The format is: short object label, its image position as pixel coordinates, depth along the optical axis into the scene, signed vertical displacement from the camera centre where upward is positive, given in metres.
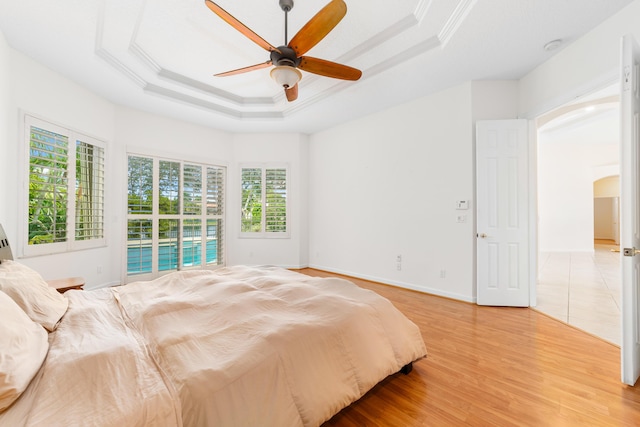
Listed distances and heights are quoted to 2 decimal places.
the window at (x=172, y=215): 4.50 -0.01
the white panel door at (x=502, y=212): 3.39 +0.03
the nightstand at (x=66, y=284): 2.63 -0.68
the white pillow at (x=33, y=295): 1.42 -0.45
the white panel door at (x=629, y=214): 1.80 +0.00
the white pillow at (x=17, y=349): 0.88 -0.51
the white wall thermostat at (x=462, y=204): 3.62 +0.14
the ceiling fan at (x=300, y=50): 1.95 +1.37
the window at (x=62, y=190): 3.12 +0.31
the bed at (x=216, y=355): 0.93 -0.61
